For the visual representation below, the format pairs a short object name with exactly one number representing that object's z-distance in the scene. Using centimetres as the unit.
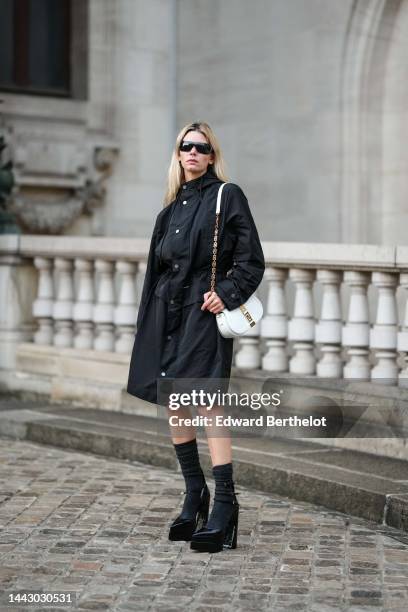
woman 931
